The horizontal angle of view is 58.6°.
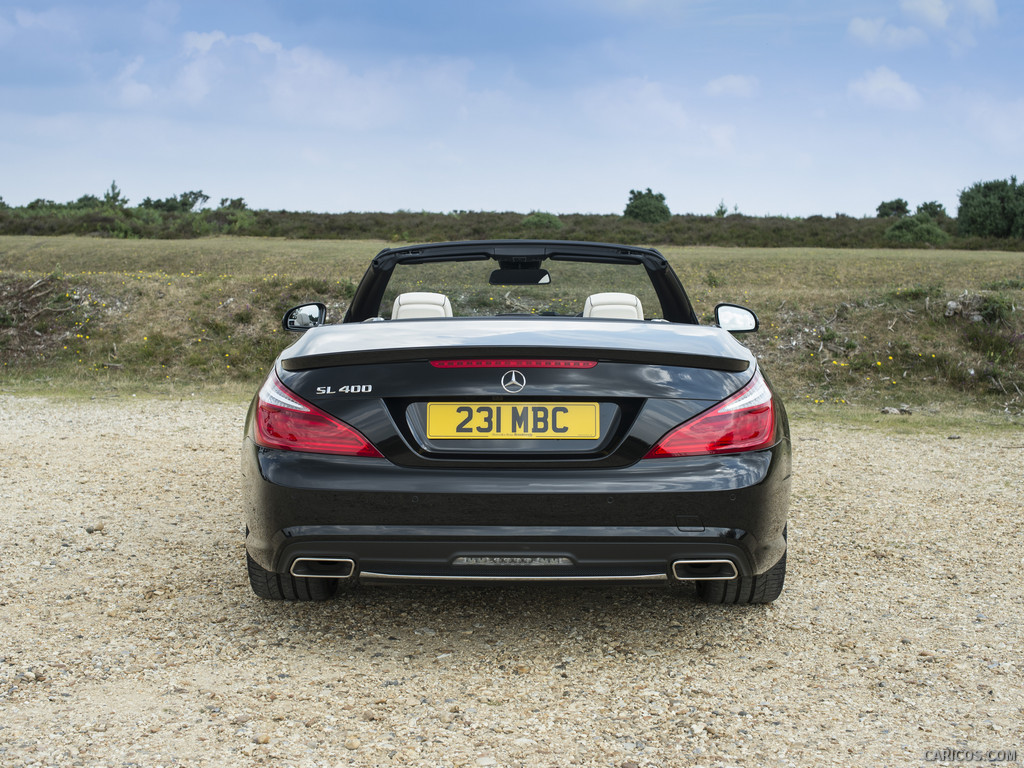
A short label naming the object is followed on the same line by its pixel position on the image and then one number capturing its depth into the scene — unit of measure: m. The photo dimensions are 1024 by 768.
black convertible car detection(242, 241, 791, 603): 2.85
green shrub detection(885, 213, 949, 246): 37.99
